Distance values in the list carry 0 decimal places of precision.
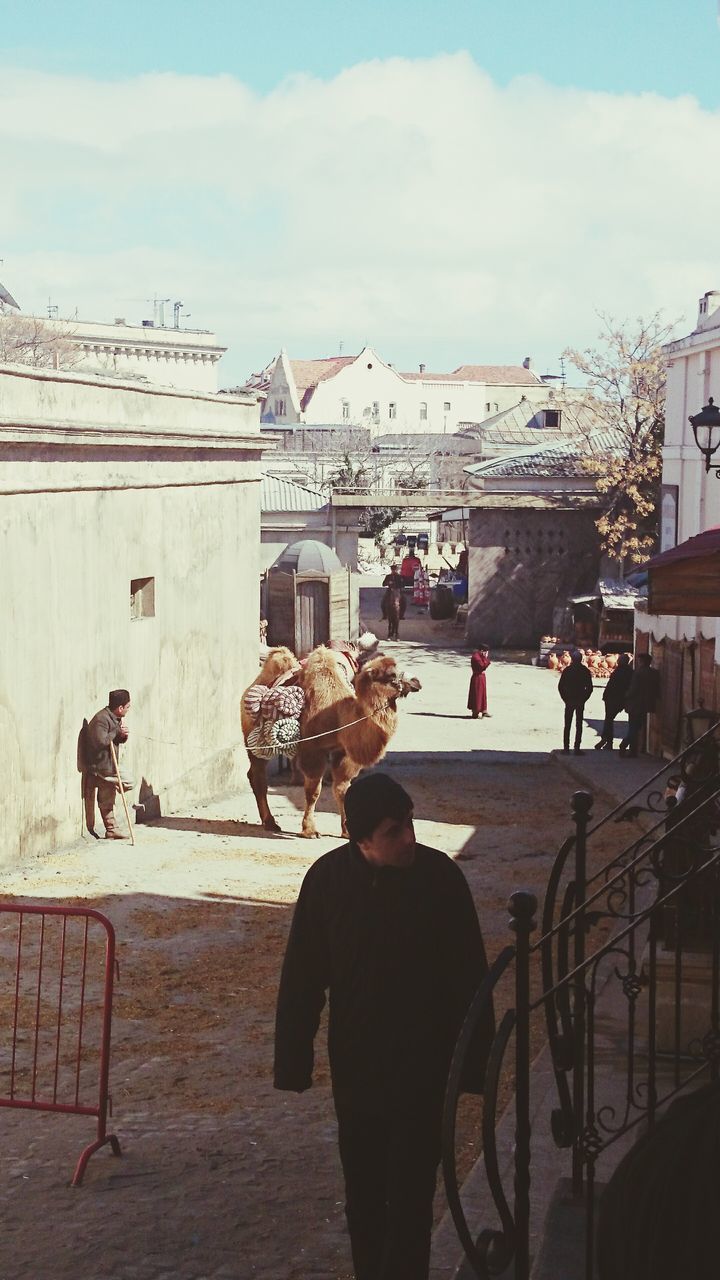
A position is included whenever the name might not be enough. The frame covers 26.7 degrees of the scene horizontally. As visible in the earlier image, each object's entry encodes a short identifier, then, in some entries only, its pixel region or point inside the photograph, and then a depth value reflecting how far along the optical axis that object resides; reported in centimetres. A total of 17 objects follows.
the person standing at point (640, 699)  2047
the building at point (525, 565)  3912
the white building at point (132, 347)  5481
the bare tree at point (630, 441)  3819
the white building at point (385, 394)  9125
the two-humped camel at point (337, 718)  1505
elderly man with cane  1423
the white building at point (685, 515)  1989
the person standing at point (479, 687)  2525
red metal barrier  663
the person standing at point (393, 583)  3916
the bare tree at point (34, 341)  5034
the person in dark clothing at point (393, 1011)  439
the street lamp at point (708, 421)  1409
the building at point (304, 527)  4116
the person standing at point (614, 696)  2150
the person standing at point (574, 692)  2044
